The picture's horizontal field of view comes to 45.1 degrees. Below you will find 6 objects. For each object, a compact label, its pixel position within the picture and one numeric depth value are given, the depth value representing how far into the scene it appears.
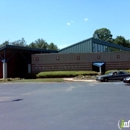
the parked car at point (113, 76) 18.79
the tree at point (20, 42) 66.26
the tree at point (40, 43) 65.21
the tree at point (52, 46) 66.49
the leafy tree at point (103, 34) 74.73
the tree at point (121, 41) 63.54
